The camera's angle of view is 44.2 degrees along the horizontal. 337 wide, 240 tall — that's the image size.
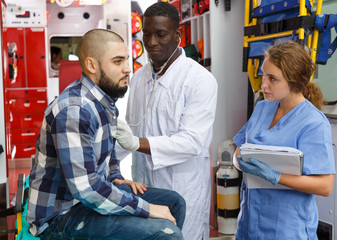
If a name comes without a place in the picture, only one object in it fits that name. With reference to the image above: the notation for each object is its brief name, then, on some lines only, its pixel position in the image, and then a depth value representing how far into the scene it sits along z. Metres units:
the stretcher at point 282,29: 2.62
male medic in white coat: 2.34
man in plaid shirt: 1.51
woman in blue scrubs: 1.87
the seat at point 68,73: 3.35
